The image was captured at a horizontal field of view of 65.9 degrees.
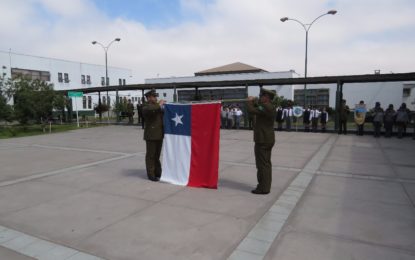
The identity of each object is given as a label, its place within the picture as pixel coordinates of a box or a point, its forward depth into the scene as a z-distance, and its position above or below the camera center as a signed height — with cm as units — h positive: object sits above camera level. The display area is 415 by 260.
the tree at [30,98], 2061 +54
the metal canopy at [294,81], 1609 +146
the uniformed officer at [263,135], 583 -54
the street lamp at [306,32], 2321 +664
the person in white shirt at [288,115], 1934 -56
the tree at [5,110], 1994 -23
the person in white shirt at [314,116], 1872 -60
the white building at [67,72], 4169 +506
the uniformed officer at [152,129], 676 -49
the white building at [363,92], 3769 +161
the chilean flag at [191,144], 634 -79
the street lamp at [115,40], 3334 +689
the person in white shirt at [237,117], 2047 -71
